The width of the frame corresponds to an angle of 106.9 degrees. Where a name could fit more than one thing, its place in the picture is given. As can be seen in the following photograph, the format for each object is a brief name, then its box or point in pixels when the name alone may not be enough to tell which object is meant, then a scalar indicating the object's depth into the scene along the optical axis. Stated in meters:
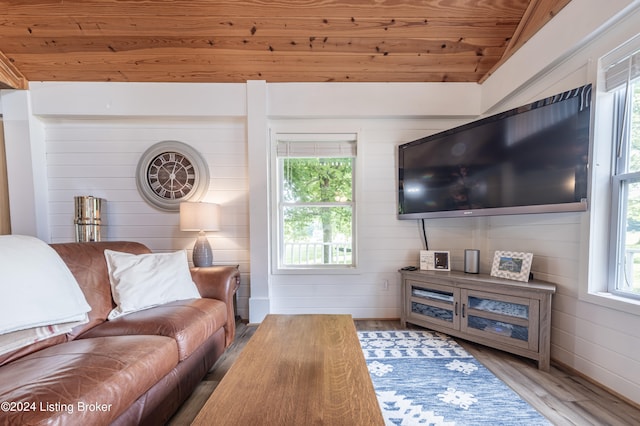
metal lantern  2.39
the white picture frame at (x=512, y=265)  1.90
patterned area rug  1.32
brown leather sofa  0.83
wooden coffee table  0.80
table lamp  2.30
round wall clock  2.64
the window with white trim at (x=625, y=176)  1.45
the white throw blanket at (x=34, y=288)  1.13
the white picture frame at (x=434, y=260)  2.39
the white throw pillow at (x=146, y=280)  1.63
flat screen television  1.62
